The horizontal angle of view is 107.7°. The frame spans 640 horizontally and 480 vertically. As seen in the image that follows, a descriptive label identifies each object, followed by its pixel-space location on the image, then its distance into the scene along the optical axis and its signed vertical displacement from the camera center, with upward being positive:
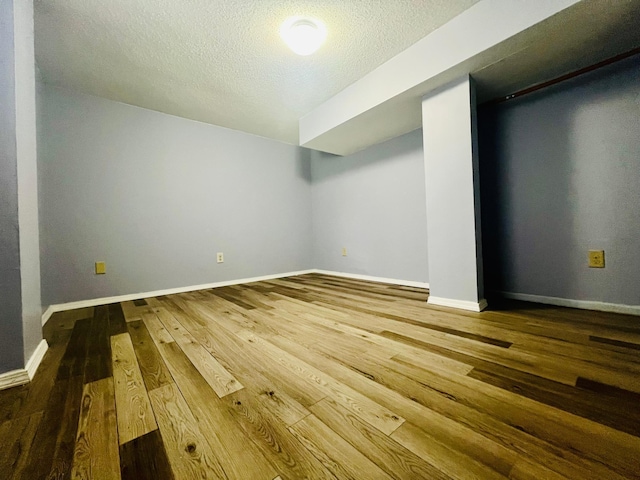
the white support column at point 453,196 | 1.63 +0.29
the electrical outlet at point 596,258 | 1.56 -0.19
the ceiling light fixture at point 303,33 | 1.45 +1.33
